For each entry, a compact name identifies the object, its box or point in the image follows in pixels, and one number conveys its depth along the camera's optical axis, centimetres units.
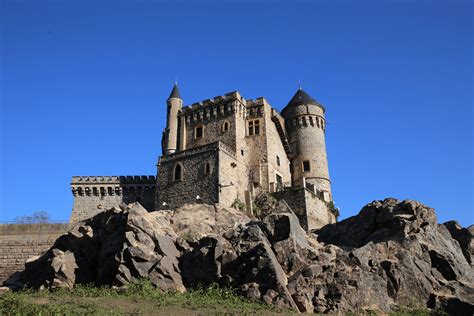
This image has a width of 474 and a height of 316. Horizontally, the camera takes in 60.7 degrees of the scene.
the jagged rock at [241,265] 1708
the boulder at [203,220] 2384
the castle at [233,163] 3484
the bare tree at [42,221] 3115
